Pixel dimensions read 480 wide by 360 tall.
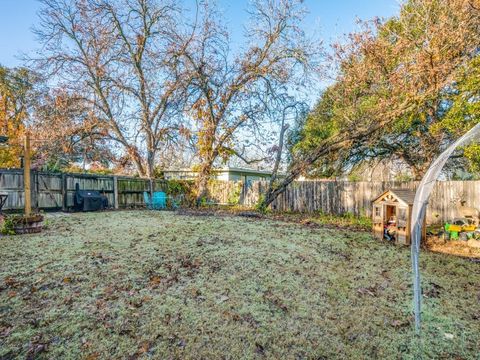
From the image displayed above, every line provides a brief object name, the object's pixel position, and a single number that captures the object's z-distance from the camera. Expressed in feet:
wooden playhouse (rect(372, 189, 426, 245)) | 15.67
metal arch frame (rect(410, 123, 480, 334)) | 6.11
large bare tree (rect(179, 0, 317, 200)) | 33.68
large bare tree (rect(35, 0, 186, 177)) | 36.47
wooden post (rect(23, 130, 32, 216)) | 17.20
